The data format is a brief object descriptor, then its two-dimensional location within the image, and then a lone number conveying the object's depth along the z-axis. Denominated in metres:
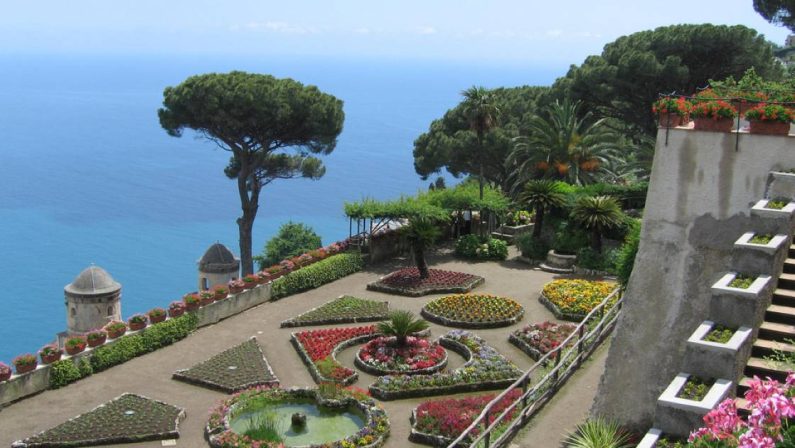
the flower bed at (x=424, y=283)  32.78
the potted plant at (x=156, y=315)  27.81
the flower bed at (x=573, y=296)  29.19
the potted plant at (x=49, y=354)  24.30
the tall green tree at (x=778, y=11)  38.28
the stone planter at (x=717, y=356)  10.62
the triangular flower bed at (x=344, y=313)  29.69
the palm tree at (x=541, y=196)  36.84
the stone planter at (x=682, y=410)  10.00
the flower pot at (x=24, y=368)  23.53
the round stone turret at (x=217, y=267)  37.22
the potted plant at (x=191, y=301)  29.02
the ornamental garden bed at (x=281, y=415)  20.19
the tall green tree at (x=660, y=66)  42.94
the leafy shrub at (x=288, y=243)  55.62
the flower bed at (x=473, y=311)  29.02
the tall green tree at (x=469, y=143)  52.88
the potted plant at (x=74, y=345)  24.97
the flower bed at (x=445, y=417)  20.27
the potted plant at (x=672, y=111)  15.72
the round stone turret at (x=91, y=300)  32.72
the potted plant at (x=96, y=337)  25.62
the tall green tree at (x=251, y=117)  43.28
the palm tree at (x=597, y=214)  34.53
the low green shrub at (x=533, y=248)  36.97
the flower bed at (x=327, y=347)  24.36
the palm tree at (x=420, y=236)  33.19
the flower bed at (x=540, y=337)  26.05
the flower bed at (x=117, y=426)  20.80
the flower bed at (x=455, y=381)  23.19
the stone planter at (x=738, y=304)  11.28
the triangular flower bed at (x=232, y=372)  24.20
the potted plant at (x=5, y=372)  23.08
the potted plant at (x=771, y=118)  14.95
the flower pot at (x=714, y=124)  15.30
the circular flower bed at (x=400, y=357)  24.77
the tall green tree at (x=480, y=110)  41.25
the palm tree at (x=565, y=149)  42.09
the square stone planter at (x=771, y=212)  12.85
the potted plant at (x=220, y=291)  30.16
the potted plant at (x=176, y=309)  28.61
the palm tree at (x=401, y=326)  25.69
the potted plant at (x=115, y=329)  26.41
